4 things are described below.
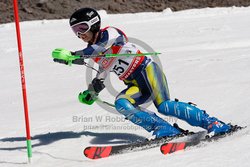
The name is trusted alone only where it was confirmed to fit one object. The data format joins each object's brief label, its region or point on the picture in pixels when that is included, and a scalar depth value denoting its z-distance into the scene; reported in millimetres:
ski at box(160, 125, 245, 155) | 10062
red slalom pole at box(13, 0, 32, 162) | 10727
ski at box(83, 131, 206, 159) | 10854
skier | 11367
